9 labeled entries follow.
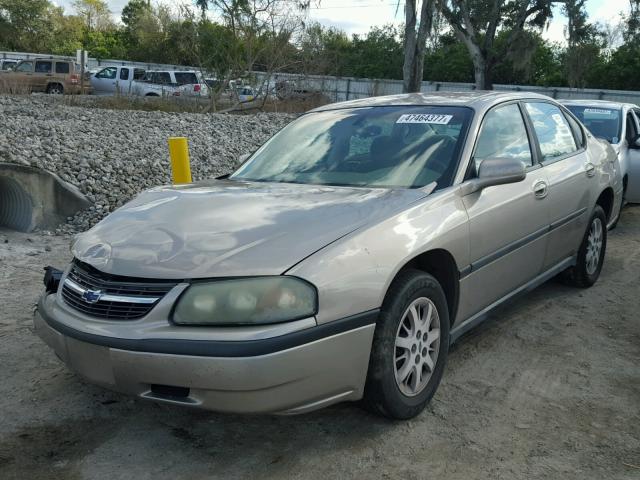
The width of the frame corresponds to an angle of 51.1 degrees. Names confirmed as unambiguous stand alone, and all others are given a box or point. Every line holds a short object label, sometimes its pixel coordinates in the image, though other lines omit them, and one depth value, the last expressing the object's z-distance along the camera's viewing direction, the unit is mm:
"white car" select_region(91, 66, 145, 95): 28031
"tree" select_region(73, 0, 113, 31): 75000
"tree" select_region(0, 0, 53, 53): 48500
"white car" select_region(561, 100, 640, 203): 8312
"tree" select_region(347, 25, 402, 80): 46875
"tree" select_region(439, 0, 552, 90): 30844
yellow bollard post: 6543
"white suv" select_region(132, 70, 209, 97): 24531
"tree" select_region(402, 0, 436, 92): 17797
